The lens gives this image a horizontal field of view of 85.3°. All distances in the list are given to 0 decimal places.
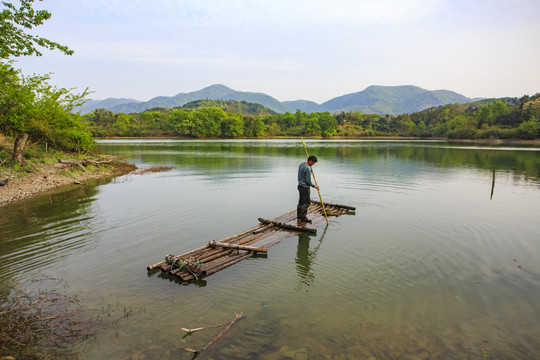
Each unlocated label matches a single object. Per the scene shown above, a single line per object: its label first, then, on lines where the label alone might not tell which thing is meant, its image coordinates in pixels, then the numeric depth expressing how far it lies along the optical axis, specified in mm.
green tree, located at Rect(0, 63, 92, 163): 18547
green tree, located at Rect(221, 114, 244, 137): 114231
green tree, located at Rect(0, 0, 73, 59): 10375
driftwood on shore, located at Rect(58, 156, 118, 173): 21962
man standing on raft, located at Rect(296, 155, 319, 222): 10875
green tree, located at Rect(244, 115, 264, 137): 119688
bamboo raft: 7277
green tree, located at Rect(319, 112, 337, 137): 132125
